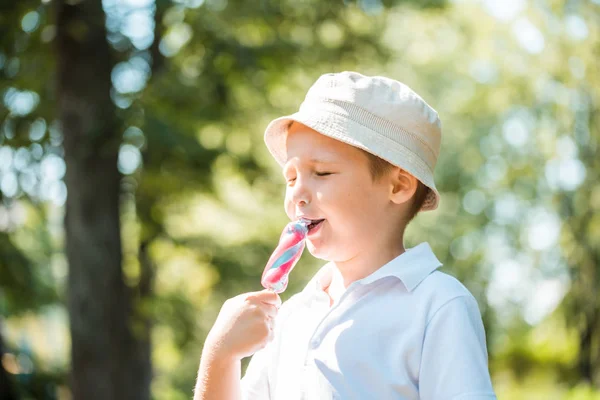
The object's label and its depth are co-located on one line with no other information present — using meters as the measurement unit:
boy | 2.81
